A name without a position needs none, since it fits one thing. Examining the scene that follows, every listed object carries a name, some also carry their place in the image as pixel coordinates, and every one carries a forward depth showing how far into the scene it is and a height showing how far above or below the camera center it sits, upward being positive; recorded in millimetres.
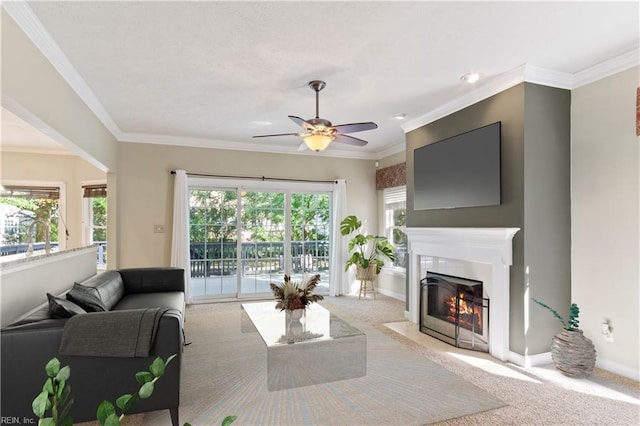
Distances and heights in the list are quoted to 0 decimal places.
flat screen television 3564 +502
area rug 2424 -1350
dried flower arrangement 3469 -764
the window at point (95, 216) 6414 -37
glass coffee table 2964 -1241
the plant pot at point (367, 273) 6262 -990
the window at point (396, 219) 6285 -51
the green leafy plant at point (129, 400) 584 -320
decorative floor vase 2980 -1139
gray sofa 2057 -848
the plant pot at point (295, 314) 3494 -955
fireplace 3406 -481
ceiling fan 3375 +829
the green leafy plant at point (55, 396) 578 -307
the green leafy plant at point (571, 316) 3107 -859
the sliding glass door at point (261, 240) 6250 -431
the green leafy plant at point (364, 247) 6309 -564
